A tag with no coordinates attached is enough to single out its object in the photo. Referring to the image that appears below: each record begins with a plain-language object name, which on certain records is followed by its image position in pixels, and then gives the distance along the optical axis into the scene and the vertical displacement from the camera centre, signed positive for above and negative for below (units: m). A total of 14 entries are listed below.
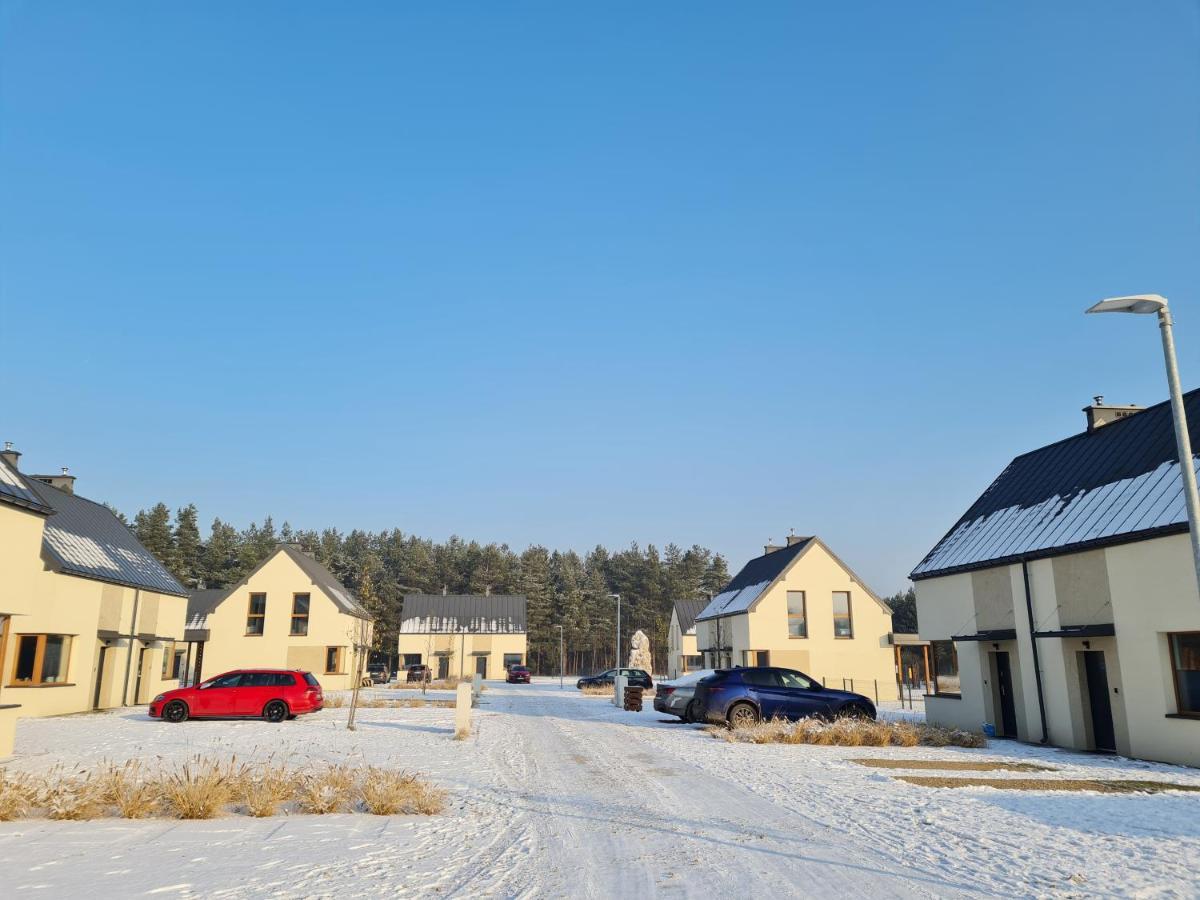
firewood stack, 30.27 -2.34
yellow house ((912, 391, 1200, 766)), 16.05 +0.83
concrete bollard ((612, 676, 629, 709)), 33.37 -2.24
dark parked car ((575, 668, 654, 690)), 45.25 -2.48
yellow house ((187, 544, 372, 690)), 45.19 +0.63
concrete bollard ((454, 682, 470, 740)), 19.61 -1.83
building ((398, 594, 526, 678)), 65.00 -0.10
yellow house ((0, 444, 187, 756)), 24.09 +0.75
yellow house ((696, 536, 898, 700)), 40.91 +0.51
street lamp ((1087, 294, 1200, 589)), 9.21 +3.08
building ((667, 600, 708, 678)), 65.38 -0.40
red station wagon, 24.89 -1.82
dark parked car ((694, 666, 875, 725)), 21.39 -1.63
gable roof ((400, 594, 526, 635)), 65.81 +1.81
